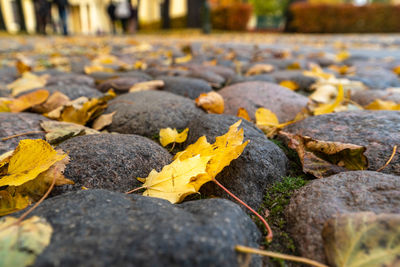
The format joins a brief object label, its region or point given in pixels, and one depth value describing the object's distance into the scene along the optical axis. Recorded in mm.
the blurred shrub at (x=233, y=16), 11833
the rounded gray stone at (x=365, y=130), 360
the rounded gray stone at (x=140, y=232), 222
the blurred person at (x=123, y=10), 9035
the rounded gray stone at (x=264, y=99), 520
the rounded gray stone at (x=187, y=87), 606
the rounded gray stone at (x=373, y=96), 561
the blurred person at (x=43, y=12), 7331
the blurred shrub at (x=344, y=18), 10585
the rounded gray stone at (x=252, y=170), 333
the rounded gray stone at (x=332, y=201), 275
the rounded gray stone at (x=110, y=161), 328
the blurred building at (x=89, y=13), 19607
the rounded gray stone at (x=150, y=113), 457
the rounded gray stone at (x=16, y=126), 384
